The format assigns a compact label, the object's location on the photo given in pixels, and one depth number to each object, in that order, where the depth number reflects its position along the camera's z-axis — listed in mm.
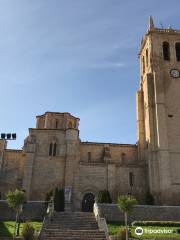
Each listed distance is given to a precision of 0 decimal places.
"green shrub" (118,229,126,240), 15028
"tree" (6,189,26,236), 17437
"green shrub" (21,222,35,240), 14722
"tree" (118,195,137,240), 17049
